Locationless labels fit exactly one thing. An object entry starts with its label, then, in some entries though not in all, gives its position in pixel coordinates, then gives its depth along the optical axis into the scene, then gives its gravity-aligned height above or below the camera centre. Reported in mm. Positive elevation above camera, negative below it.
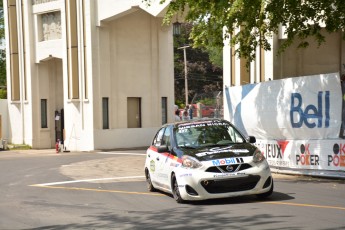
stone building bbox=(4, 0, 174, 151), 29484 +1405
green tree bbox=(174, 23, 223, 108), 68938 +2531
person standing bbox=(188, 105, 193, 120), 35625 -958
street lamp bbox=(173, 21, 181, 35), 26328 +2967
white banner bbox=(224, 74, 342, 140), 14398 -358
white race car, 10531 -1211
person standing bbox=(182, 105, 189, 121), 36444 -1155
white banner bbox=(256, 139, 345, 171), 14038 -1482
